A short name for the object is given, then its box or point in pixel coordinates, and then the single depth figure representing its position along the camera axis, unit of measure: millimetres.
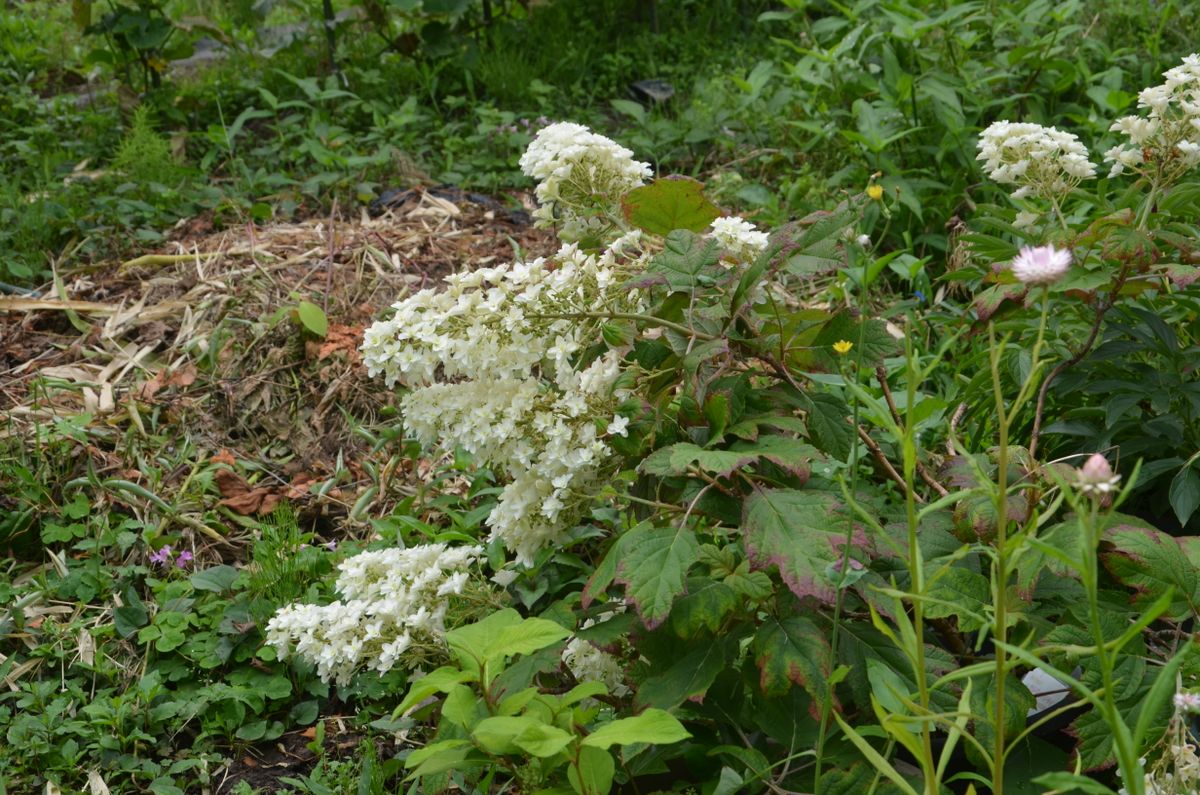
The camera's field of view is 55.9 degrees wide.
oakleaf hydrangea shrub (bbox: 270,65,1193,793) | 1489
